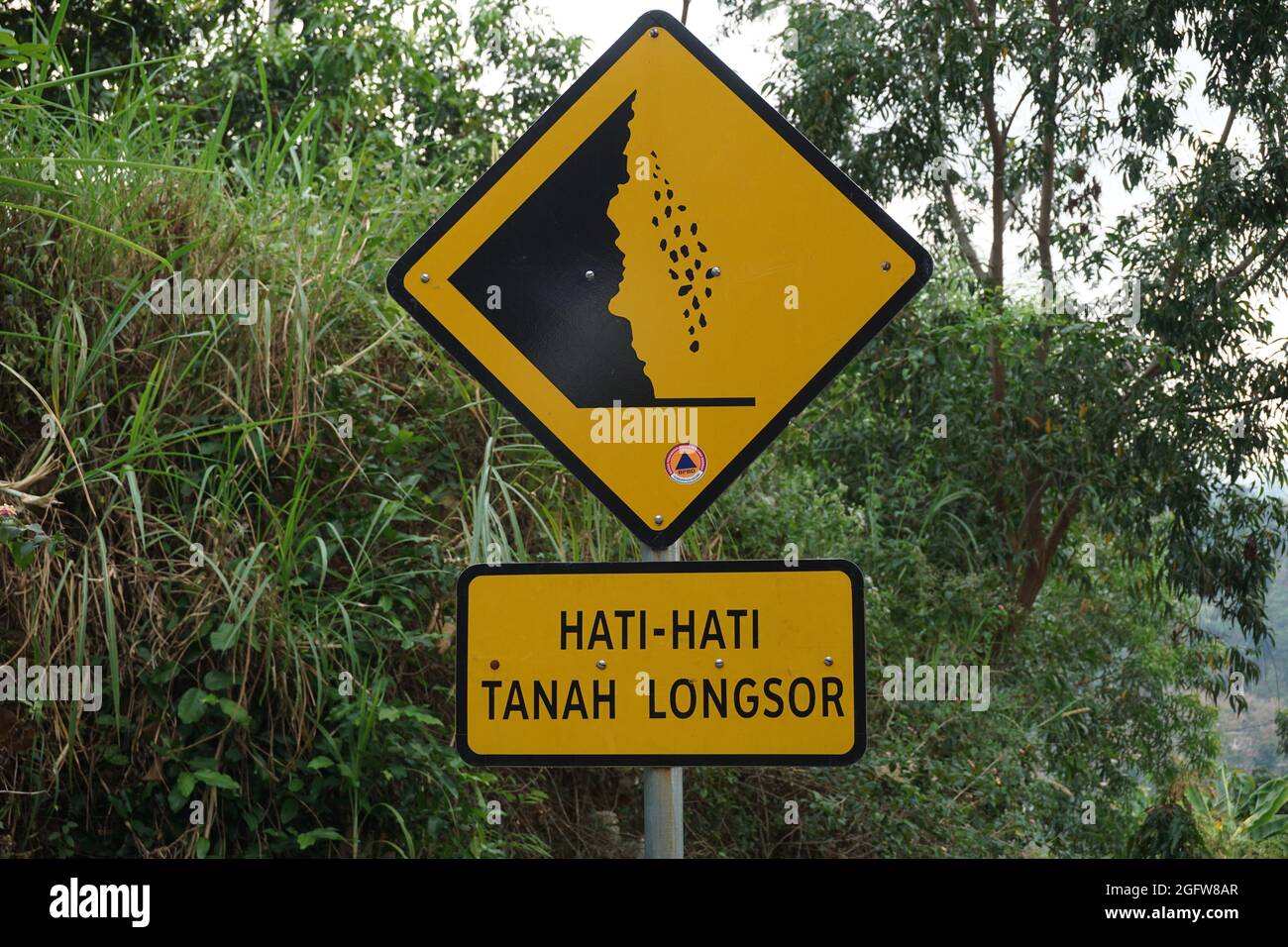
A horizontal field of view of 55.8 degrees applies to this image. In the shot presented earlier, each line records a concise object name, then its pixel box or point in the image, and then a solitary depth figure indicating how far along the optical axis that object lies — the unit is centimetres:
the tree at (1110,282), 829
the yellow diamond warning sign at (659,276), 207
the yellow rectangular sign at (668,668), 196
